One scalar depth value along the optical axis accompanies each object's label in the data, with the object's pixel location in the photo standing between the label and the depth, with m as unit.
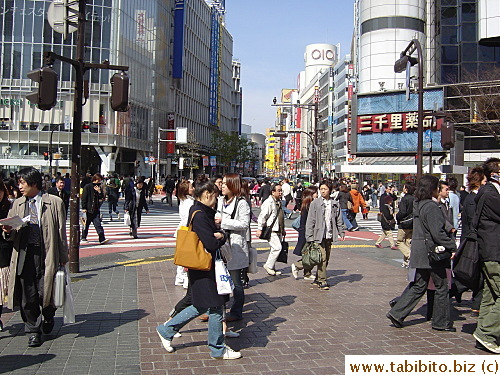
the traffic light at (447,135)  13.84
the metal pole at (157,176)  54.33
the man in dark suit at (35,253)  5.35
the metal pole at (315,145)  27.36
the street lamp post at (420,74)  13.70
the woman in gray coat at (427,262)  5.93
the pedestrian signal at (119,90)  9.12
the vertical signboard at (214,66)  90.44
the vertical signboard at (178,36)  68.19
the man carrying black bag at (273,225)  8.95
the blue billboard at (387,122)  46.28
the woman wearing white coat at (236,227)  6.10
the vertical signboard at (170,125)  67.31
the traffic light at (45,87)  8.02
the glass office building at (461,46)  49.34
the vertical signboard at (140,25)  54.17
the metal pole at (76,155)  9.24
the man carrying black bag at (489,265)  5.22
